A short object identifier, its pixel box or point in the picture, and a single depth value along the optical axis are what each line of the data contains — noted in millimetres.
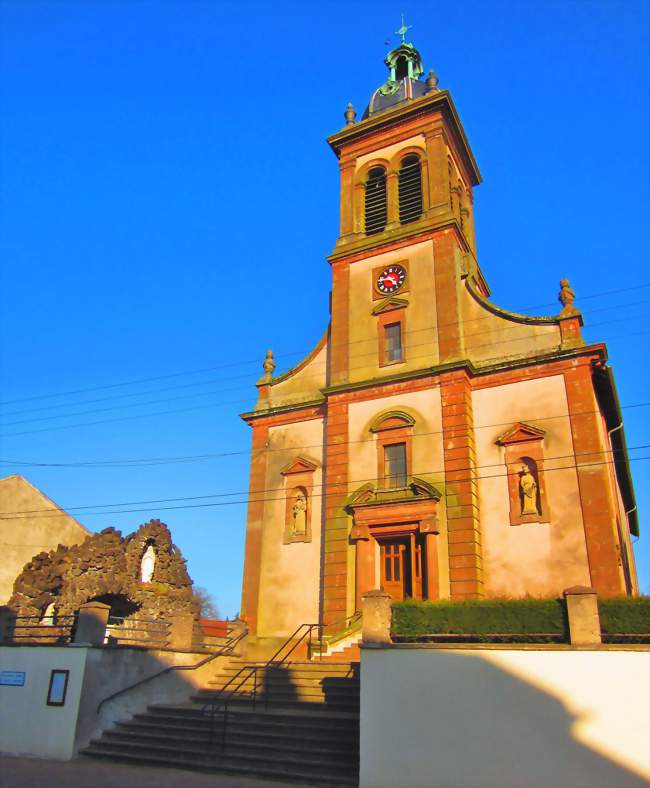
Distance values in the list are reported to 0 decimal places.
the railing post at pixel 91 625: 15938
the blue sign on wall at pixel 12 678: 16078
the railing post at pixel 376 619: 12742
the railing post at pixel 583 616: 11328
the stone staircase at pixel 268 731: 12609
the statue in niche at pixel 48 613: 26978
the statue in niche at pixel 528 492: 18703
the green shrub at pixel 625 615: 11195
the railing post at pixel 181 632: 18031
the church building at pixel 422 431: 18516
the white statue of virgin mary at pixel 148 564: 26734
